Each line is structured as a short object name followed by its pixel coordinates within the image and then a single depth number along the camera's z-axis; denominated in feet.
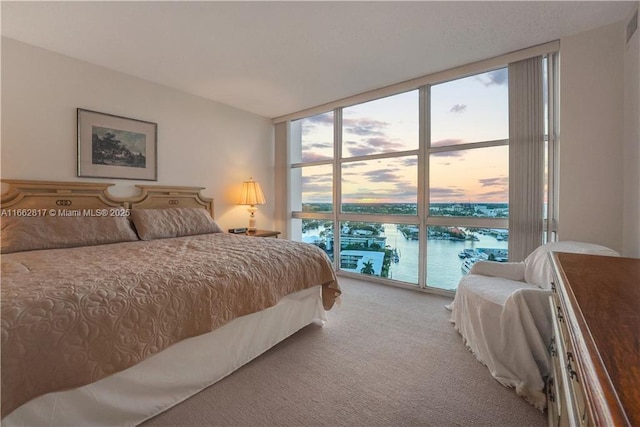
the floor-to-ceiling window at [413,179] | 9.83
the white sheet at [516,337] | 5.16
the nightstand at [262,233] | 12.62
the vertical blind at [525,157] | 8.59
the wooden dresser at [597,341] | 1.36
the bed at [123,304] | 3.50
